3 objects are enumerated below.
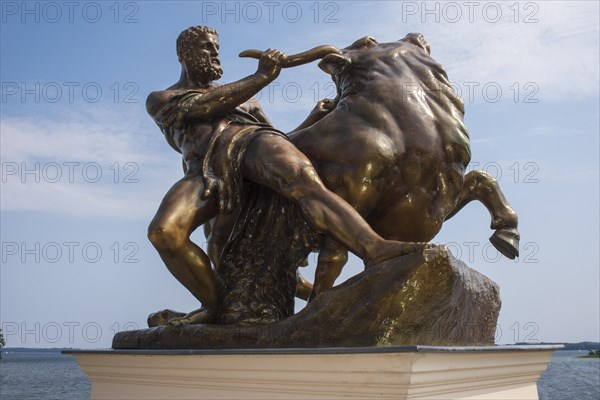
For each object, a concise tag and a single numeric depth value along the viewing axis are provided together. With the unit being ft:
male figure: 11.09
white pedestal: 8.74
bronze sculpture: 11.74
